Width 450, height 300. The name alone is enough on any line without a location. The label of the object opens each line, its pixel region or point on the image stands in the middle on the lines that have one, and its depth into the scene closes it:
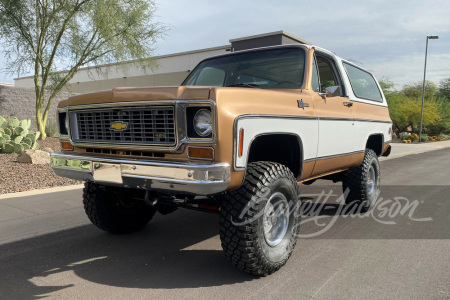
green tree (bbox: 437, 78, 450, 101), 49.24
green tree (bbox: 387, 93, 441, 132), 28.12
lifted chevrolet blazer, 2.52
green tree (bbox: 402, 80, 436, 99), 45.25
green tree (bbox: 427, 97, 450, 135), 30.92
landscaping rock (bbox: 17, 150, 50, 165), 8.09
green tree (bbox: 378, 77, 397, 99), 28.69
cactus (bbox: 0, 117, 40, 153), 8.84
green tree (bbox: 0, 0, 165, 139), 11.20
